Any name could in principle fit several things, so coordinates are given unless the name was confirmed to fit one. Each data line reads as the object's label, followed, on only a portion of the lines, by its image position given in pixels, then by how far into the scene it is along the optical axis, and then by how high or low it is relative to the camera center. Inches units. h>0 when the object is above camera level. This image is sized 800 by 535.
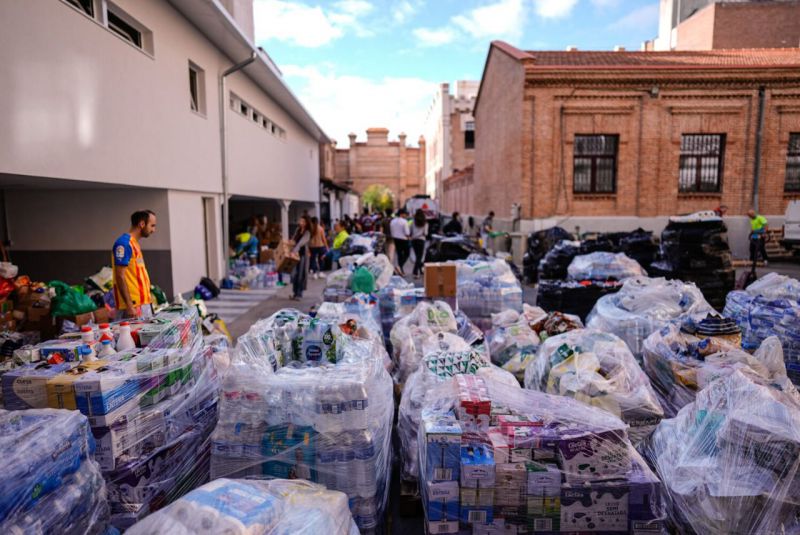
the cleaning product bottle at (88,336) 124.3 -28.4
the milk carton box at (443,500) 98.9 -55.3
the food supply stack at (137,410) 96.5 -39.5
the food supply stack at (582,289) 289.0 -37.3
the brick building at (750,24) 917.2 +380.8
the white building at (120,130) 207.0 +55.4
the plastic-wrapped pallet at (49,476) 72.4 -39.6
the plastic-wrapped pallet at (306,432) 102.2 -43.4
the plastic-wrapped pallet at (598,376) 133.0 -43.7
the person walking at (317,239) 421.9 -10.5
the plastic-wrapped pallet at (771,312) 182.2 -35.4
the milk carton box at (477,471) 97.0 -48.4
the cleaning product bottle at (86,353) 114.4 -29.7
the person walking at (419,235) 494.9 -8.6
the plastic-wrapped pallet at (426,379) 129.6 -43.7
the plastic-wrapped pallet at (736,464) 92.4 -48.4
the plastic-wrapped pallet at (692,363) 143.5 -42.1
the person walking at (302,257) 400.5 -24.9
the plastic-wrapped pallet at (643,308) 209.3 -37.1
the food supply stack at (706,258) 331.0 -21.9
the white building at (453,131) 1475.1 +290.3
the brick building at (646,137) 580.7 +107.8
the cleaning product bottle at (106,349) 119.8 -30.0
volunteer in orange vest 181.0 -16.1
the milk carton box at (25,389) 100.3 -33.1
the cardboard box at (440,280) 233.6 -25.6
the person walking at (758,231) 500.6 -5.9
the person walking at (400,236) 501.4 -9.6
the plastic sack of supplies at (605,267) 326.0 -28.2
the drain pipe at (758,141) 595.5 +103.6
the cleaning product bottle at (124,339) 127.6 -29.2
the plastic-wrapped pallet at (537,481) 97.7 -51.2
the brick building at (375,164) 1791.3 +232.8
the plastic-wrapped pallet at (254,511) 66.2 -41.6
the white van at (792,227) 562.9 -2.5
